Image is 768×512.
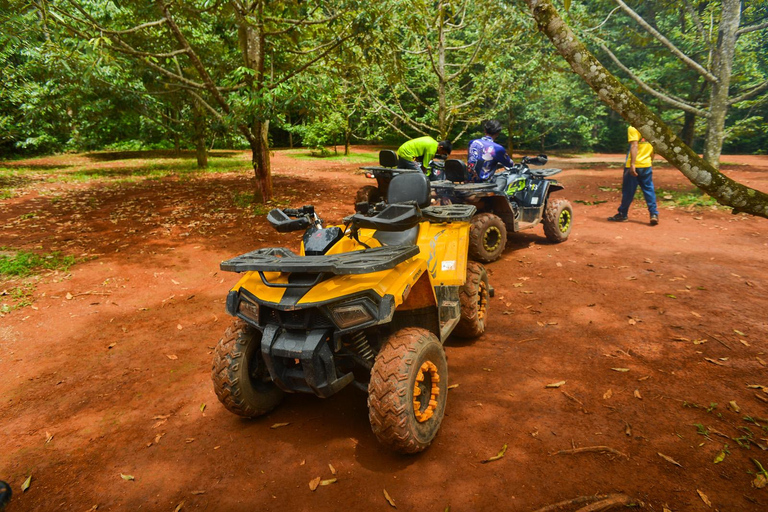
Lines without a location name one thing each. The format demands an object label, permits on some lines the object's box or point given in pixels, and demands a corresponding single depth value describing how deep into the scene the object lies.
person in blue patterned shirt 6.82
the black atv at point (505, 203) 6.12
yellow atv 2.46
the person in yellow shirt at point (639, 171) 7.99
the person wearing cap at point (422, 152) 7.95
